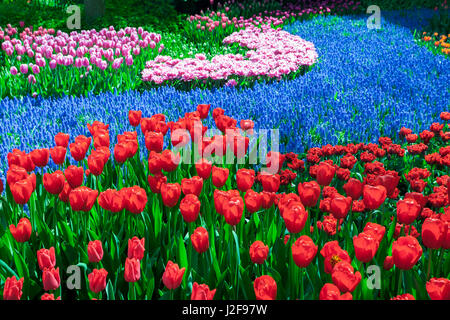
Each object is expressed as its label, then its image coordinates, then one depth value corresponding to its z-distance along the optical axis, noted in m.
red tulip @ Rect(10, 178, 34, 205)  2.19
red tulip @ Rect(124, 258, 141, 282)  1.75
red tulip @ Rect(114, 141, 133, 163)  2.68
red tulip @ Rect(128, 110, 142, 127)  3.44
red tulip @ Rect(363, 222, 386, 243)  1.84
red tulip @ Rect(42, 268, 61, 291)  1.75
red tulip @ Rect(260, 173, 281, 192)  2.34
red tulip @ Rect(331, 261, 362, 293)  1.59
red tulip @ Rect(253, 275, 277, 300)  1.58
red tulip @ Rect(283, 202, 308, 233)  1.92
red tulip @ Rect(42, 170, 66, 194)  2.28
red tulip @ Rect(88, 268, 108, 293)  1.72
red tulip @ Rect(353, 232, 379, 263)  1.74
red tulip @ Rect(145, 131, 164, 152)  2.84
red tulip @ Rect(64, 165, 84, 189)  2.35
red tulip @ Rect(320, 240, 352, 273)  1.71
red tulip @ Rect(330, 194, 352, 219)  2.05
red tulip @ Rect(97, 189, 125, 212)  2.15
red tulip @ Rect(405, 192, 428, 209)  2.25
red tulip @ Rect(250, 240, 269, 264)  1.85
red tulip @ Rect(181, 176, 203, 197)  2.24
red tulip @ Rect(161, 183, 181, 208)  2.20
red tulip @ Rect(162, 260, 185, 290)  1.70
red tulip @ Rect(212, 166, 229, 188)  2.41
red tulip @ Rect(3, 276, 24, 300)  1.62
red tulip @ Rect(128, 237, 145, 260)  1.83
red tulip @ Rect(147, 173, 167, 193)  2.43
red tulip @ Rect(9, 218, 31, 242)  2.00
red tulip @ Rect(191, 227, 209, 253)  1.89
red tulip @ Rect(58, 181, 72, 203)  2.38
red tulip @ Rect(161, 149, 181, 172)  2.57
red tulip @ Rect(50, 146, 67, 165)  2.71
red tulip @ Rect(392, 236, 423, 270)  1.69
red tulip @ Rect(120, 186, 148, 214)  2.13
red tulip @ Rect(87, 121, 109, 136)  3.06
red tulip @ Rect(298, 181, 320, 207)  2.17
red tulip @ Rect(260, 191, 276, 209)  2.27
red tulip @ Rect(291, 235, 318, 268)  1.72
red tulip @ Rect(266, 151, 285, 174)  2.77
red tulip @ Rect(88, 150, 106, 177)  2.50
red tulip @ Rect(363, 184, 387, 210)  2.10
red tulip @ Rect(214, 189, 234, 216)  2.03
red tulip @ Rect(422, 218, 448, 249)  1.80
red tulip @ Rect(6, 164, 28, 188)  2.34
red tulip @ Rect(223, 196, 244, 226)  1.98
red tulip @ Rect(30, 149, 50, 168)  2.62
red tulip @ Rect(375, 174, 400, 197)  2.33
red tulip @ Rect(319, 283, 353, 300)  1.51
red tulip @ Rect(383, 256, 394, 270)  1.94
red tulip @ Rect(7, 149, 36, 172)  2.55
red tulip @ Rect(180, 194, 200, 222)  2.05
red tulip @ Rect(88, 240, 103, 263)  1.89
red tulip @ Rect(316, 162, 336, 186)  2.38
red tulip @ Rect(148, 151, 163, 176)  2.53
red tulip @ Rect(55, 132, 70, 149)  2.97
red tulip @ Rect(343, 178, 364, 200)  2.25
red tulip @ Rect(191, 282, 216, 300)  1.55
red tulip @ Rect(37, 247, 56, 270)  1.82
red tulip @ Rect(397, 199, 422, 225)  2.00
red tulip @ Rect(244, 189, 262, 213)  2.11
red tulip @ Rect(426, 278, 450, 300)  1.56
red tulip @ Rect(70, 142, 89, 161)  2.73
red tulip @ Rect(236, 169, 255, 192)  2.35
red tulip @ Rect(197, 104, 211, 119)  3.59
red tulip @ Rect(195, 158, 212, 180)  2.50
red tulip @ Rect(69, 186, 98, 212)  2.13
